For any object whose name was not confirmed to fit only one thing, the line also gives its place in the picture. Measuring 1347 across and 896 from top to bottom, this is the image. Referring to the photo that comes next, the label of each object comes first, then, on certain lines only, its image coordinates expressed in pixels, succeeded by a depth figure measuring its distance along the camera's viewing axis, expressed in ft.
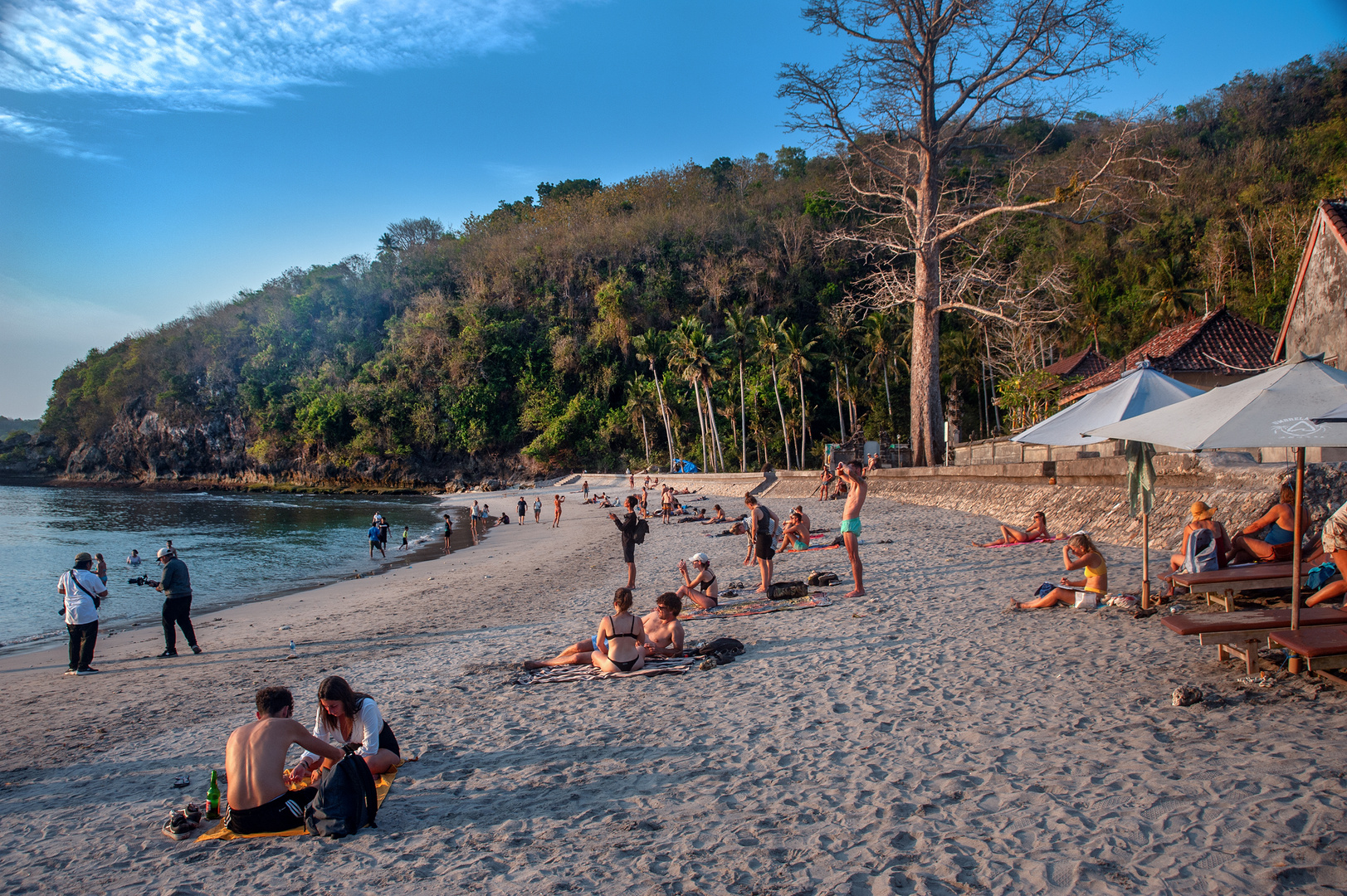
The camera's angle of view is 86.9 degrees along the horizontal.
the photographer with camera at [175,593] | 28.17
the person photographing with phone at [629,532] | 35.04
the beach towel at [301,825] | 12.23
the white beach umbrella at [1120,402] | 21.98
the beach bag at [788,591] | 28.73
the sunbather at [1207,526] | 20.72
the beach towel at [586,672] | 20.13
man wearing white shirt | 25.94
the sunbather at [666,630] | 21.54
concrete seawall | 26.89
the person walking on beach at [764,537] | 29.73
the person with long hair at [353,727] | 13.66
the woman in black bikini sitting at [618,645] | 20.47
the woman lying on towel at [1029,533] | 35.24
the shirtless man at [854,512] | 26.91
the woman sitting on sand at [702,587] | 27.96
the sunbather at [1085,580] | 22.27
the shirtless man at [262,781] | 12.18
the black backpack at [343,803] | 11.91
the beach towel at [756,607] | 27.09
